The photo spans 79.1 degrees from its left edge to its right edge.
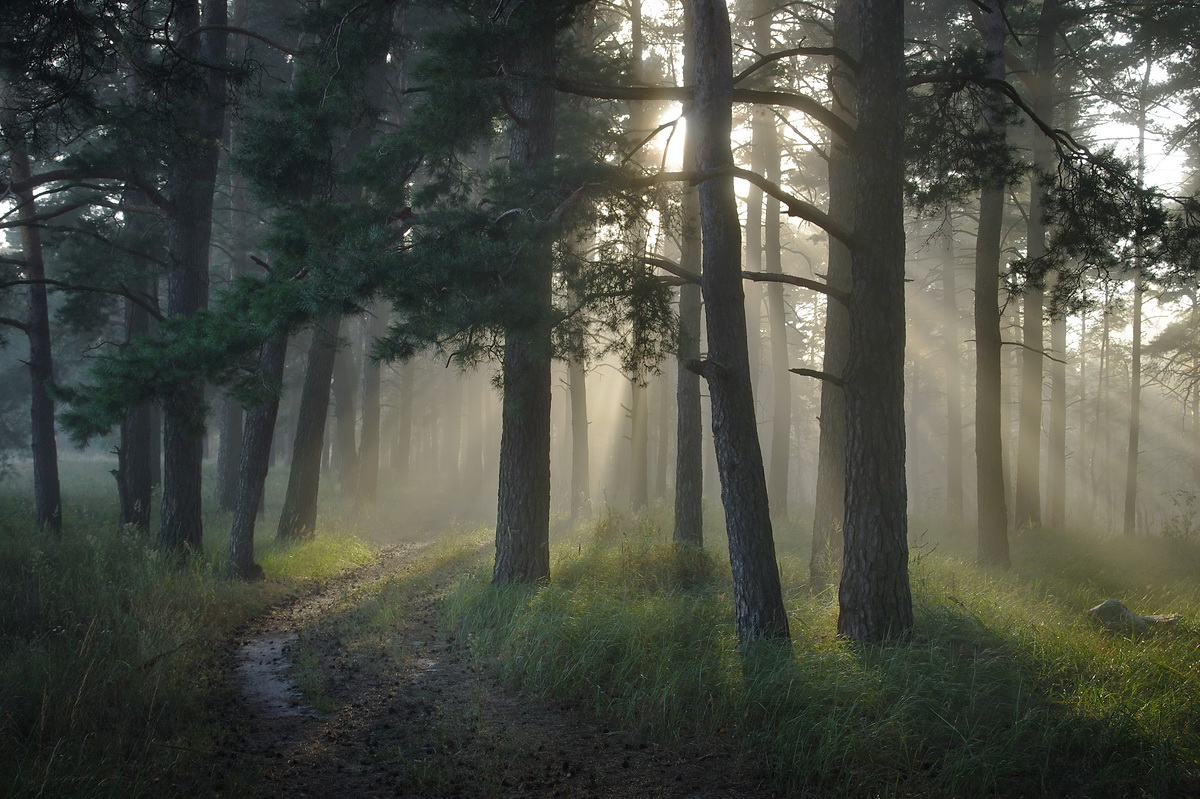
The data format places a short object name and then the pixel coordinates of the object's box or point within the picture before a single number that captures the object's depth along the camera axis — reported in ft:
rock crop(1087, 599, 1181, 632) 24.97
